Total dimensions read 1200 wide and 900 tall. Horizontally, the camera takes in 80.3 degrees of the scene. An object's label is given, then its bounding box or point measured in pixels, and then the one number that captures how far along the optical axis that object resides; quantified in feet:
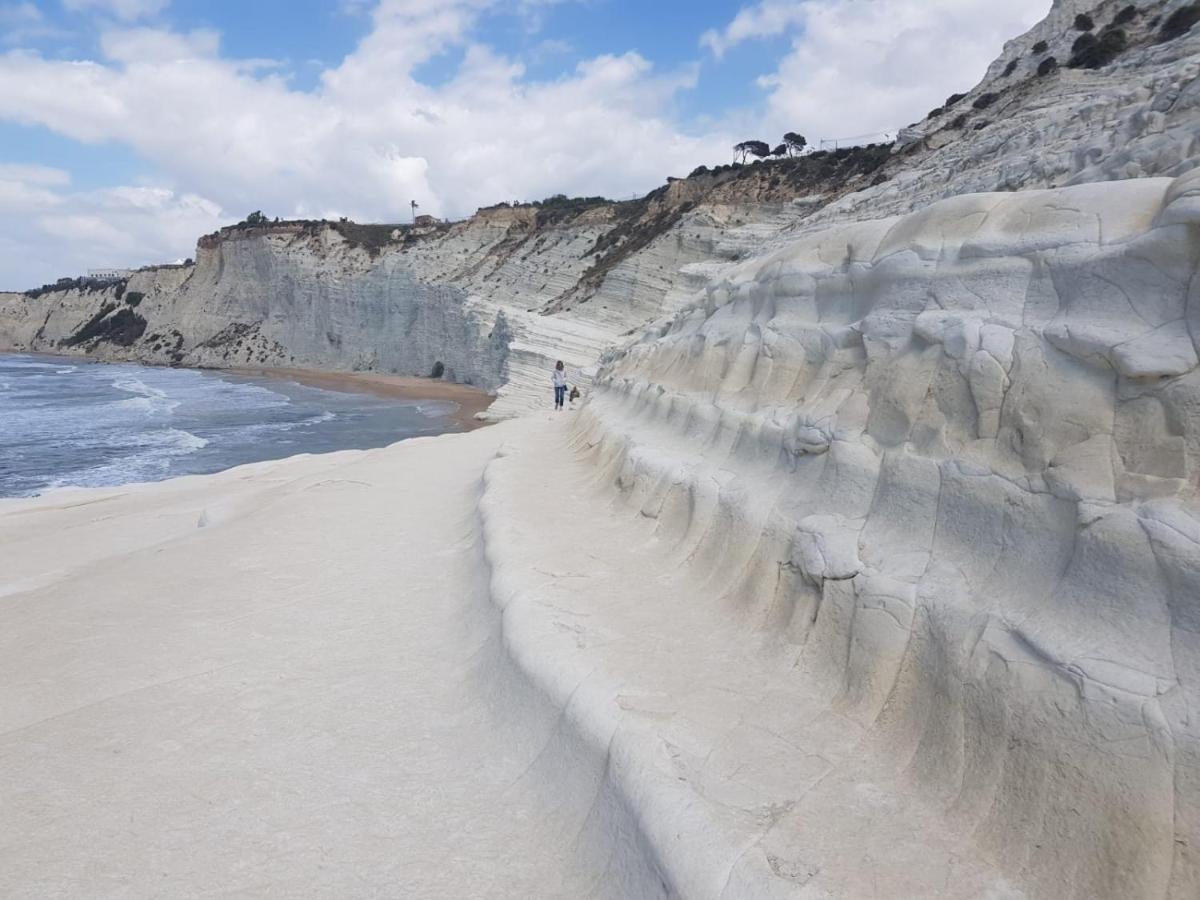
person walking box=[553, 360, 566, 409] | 62.69
